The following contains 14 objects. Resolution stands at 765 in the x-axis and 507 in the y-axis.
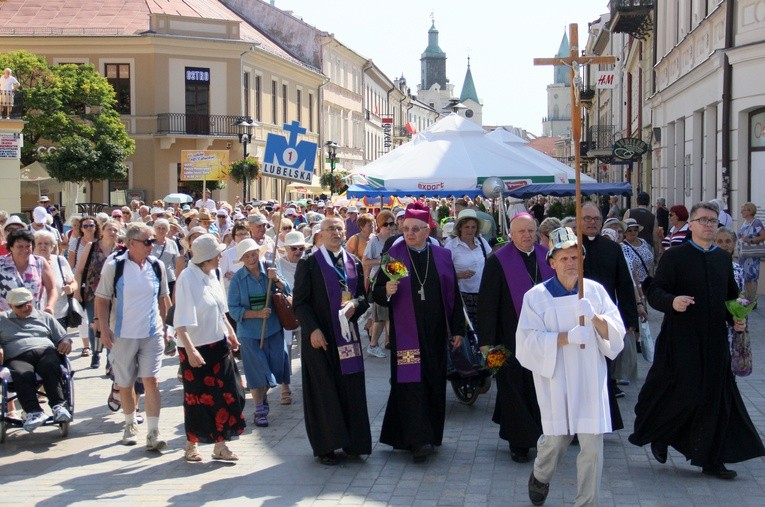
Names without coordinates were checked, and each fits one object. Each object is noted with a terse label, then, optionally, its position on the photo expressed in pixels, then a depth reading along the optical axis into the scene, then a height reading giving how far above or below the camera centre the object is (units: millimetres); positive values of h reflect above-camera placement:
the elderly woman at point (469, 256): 10219 -358
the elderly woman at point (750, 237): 14914 -270
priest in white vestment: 5914 -750
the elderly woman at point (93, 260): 11227 -430
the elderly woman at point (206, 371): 7672 -1089
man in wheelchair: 8352 -1062
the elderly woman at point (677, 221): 12002 -34
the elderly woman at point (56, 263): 10141 -424
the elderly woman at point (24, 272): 9097 -454
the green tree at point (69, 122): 37188 +3434
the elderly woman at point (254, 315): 9180 -821
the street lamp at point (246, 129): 31547 +2707
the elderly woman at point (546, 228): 9352 -88
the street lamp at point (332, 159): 40866 +2332
